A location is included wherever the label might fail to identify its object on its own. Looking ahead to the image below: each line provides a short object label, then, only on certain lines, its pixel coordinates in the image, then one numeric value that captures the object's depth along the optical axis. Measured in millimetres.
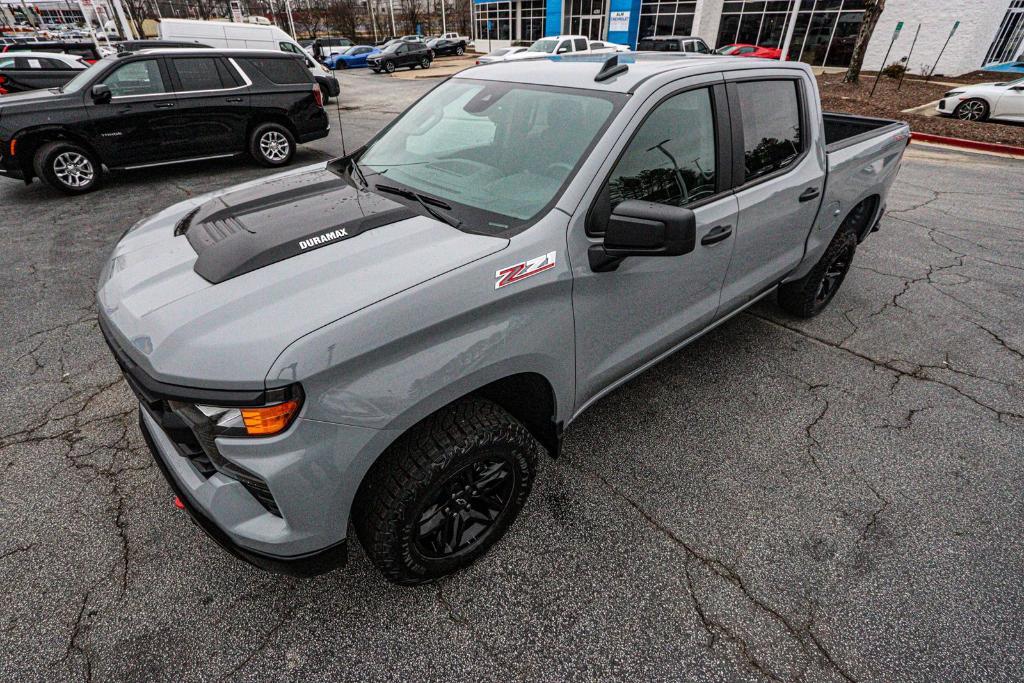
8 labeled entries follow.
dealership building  21562
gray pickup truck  1510
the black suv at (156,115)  6445
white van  15117
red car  20234
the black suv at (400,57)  27219
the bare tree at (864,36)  15695
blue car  30625
